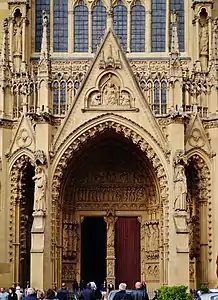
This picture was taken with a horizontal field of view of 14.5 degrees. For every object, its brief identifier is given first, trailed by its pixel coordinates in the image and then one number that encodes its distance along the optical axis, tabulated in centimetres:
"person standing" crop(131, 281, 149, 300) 2049
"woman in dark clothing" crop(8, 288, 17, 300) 3166
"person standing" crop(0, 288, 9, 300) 2991
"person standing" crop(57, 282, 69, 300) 2570
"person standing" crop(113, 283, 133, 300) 1816
